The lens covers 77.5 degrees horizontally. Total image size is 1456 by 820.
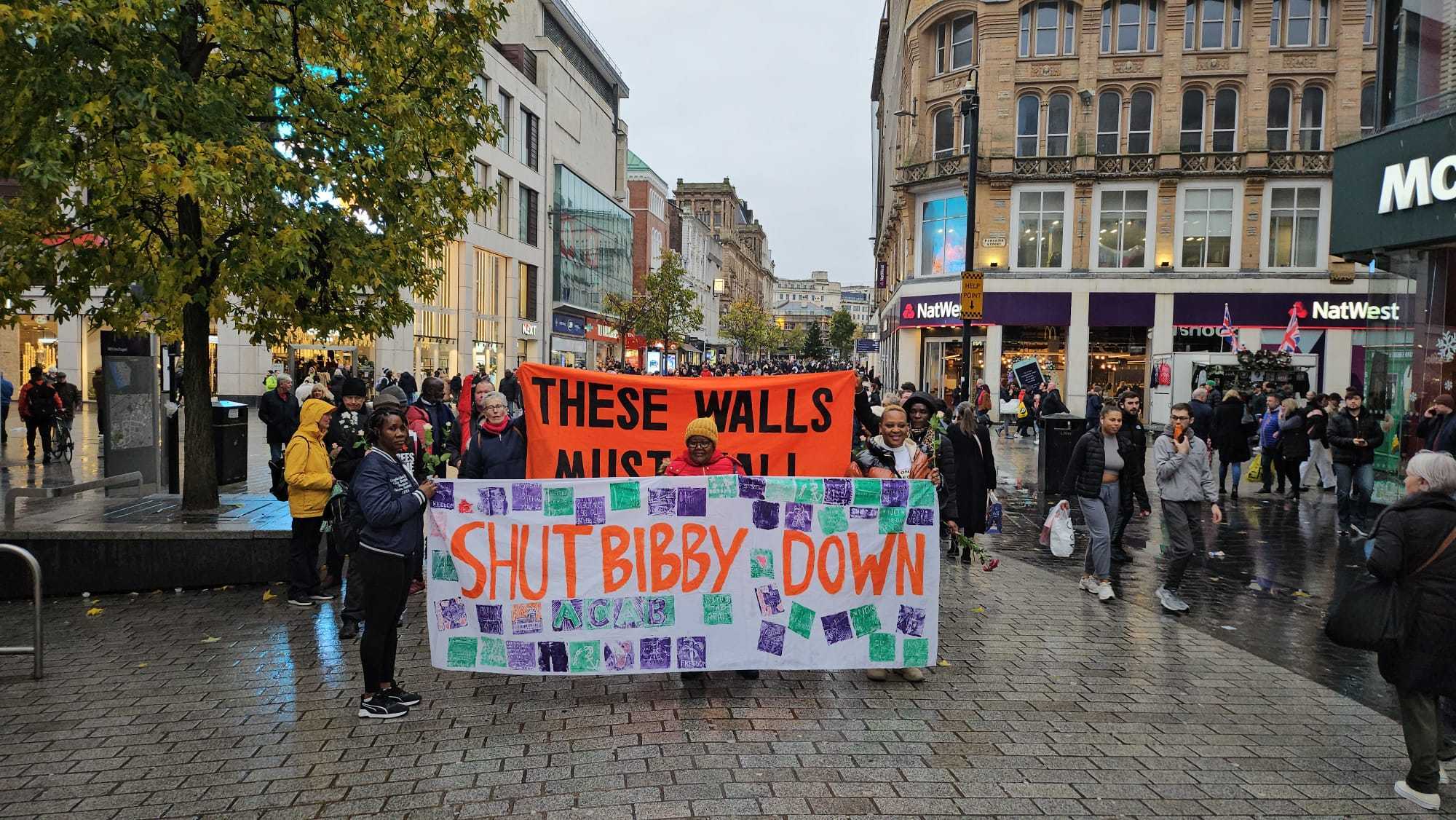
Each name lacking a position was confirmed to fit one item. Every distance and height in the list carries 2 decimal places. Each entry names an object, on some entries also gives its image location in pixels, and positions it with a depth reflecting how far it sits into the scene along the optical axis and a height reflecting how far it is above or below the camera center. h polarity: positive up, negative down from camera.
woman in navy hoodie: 5.05 -0.96
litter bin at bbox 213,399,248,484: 12.63 -1.05
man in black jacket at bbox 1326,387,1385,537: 11.88 -0.98
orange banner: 7.29 -0.38
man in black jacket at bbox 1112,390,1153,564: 8.78 -0.86
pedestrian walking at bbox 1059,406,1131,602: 8.46 -0.99
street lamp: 17.86 +4.55
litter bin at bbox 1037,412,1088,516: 15.05 -1.11
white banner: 5.62 -1.28
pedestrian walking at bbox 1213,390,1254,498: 15.29 -0.87
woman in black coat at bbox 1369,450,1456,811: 4.38 -1.08
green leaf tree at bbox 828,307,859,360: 147.75 +7.15
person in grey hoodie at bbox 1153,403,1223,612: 8.09 -1.00
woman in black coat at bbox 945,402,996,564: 8.80 -0.91
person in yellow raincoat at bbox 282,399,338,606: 7.48 -1.00
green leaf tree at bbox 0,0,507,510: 8.04 +2.00
